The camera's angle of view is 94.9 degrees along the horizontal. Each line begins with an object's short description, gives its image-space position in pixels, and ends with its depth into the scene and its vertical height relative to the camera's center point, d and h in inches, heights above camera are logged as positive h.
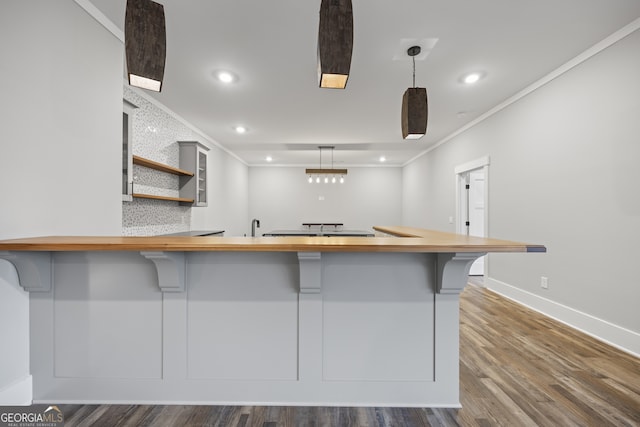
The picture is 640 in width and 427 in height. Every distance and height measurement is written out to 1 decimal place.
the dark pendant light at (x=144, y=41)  52.2 +30.7
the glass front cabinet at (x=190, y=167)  182.5 +27.2
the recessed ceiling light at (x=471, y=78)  126.6 +59.3
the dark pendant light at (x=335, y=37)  52.3 +31.4
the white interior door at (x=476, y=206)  209.8 +4.1
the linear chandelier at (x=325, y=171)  261.6 +36.3
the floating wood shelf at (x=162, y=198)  125.3 +6.3
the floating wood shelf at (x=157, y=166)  128.4 +21.9
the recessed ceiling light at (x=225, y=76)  125.5 +58.6
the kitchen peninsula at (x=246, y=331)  67.0 -27.7
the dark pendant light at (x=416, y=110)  90.7 +31.4
